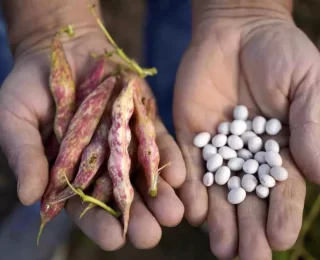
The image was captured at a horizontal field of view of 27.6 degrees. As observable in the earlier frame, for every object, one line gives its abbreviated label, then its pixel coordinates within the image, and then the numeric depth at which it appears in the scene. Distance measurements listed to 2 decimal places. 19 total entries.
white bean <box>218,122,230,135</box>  0.48
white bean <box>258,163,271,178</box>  0.45
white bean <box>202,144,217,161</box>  0.47
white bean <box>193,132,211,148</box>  0.47
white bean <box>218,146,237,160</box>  0.47
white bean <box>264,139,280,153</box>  0.46
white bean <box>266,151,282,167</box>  0.44
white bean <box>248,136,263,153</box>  0.47
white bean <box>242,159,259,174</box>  0.45
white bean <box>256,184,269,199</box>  0.43
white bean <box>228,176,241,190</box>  0.44
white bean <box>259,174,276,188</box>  0.43
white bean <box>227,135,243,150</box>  0.48
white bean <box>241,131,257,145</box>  0.48
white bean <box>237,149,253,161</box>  0.47
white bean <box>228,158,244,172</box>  0.46
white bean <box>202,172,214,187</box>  0.45
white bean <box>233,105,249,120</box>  0.49
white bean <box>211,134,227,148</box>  0.47
